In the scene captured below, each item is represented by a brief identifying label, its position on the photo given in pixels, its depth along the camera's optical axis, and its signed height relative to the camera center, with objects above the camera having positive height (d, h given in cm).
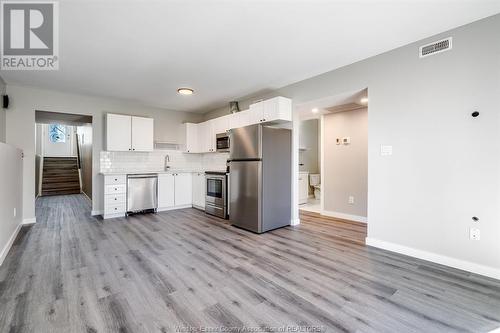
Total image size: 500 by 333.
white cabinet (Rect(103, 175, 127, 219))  460 -61
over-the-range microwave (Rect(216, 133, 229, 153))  504 +54
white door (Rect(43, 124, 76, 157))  1040 +119
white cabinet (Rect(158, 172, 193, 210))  526 -58
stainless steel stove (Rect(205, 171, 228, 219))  461 -59
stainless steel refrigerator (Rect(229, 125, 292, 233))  366 -20
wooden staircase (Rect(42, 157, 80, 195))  844 -40
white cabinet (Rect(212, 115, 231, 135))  505 +95
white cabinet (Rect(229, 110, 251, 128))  448 +95
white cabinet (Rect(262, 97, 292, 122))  389 +99
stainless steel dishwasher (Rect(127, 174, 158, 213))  486 -58
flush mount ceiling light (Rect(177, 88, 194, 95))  435 +145
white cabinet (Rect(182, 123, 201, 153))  600 +75
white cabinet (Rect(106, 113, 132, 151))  486 +74
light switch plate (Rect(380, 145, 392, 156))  291 +21
